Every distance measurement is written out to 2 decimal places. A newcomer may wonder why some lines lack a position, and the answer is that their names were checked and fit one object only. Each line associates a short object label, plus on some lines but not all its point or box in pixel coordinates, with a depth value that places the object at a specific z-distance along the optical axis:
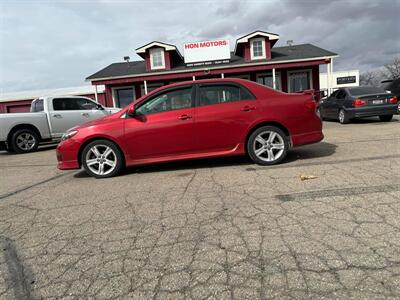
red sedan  5.55
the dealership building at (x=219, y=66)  20.73
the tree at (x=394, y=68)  61.01
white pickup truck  10.45
